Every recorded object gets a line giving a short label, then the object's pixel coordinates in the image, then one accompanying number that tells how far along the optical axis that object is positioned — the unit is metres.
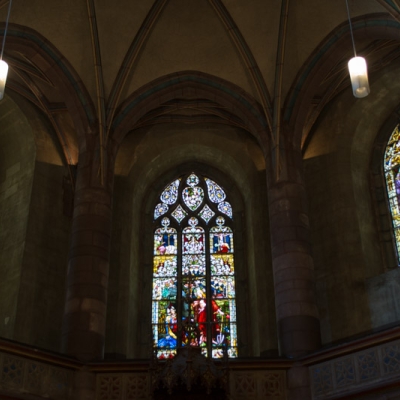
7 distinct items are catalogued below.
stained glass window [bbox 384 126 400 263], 15.98
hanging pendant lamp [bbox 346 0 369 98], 9.55
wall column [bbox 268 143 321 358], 12.95
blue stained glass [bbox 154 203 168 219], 18.58
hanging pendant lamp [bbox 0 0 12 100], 9.42
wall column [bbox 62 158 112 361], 13.00
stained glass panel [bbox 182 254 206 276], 17.47
